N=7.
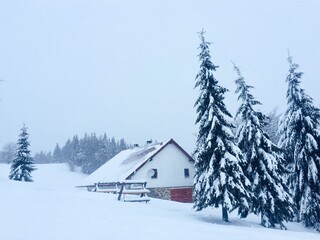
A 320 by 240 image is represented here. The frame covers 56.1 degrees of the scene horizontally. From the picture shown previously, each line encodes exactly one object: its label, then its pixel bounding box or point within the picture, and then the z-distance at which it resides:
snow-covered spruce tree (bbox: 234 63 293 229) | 18.55
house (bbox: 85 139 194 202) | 35.75
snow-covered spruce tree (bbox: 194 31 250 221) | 16.56
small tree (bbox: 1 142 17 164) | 129.93
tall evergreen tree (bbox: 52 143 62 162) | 156.40
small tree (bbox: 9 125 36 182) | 43.00
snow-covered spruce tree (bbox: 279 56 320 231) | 20.44
